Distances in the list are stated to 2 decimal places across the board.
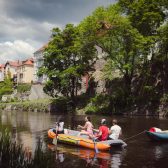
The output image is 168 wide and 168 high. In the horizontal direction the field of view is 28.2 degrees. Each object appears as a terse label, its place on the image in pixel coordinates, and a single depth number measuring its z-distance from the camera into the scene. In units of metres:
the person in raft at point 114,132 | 16.82
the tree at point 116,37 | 37.09
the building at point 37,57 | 96.56
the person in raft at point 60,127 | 19.02
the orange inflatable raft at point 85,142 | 15.83
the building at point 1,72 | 127.76
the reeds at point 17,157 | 7.93
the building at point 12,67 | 114.95
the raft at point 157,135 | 18.64
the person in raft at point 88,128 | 17.55
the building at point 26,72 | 102.69
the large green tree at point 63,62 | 46.91
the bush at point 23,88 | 74.28
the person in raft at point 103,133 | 16.71
